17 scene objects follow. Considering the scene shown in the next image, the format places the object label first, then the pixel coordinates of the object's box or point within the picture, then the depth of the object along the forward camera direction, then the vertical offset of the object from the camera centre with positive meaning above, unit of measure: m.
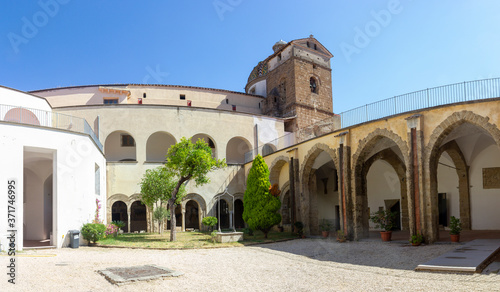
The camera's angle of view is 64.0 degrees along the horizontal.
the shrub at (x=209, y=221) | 21.00 -2.10
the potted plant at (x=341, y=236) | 16.77 -2.47
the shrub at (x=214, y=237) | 17.96 -2.53
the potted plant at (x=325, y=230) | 19.23 -2.53
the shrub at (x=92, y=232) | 16.58 -2.00
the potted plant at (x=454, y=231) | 13.50 -1.92
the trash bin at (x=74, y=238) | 15.96 -2.16
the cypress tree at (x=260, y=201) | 19.12 -1.07
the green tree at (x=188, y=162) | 18.53 +0.89
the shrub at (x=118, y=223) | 21.51 -2.17
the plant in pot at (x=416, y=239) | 13.85 -2.21
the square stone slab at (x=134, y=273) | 8.80 -2.16
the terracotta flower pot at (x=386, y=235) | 15.84 -2.33
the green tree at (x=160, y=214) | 22.15 -1.79
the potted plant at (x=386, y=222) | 15.86 -1.83
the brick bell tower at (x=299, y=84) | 31.67 +7.80
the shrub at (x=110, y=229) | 19.17 -2.19
